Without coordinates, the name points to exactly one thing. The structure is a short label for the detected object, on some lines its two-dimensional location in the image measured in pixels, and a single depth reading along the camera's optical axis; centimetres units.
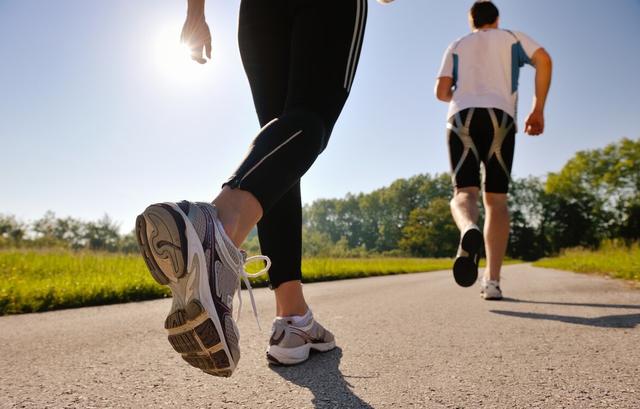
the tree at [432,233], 6141
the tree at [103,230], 6178
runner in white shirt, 329
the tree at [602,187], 4628
